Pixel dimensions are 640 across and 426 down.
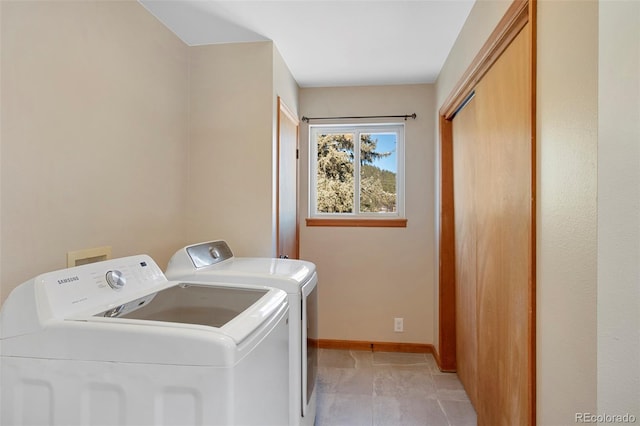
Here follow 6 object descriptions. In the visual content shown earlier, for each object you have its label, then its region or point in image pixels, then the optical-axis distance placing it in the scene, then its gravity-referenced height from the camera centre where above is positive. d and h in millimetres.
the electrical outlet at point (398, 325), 2820 -1019
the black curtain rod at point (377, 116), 2789 +862
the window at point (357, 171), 2918 +382
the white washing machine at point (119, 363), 735 -376
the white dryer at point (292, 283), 1474 -337
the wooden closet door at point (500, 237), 1178 -119
